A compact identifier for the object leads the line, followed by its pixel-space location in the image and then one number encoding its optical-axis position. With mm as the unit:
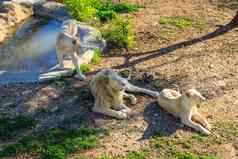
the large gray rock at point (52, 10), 13453
